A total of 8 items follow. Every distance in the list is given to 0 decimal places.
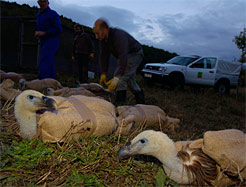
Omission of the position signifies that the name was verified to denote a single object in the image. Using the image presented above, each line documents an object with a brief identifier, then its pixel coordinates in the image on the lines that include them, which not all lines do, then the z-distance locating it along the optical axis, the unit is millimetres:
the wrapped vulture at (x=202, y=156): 1860
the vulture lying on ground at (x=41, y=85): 4910
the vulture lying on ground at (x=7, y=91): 3617
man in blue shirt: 5238
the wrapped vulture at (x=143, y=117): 2973
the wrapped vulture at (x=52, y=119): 2121
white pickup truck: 10039
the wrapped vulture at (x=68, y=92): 4166
